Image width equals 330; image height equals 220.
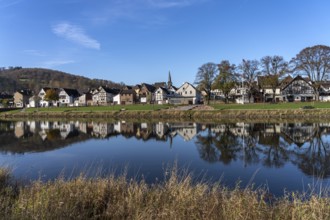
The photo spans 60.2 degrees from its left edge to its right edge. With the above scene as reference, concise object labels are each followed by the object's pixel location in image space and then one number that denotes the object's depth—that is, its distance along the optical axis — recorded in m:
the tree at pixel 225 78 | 77.31
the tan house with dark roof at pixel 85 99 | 117.50
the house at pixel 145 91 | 107.07
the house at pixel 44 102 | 117.00
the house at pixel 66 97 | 118.71
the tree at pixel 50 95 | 96.94
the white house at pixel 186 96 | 98.62
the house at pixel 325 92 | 92.62
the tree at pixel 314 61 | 65.50
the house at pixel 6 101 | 108.50
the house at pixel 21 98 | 125.60
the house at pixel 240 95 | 88.06
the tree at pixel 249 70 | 78.56
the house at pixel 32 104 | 108.06
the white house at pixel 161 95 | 105.41
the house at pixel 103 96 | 114.19
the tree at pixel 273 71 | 72.19
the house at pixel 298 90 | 91.00
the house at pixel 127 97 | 107.94
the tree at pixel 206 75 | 80.94
